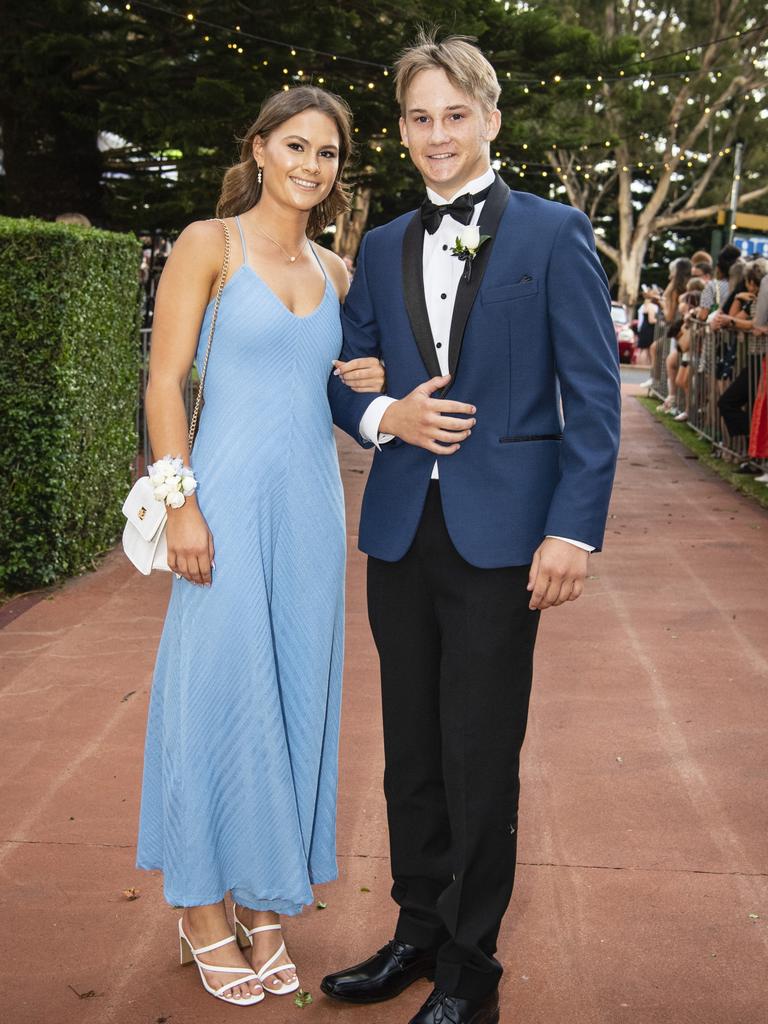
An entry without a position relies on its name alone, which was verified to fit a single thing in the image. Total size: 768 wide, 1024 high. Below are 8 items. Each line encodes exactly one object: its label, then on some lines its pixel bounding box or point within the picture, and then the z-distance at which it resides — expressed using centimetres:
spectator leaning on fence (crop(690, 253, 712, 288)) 1720
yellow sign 3009
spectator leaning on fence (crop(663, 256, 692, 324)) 1745
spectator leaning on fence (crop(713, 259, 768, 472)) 1146
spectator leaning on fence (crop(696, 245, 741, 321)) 1409
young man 288
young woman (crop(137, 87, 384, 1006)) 314
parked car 3247
